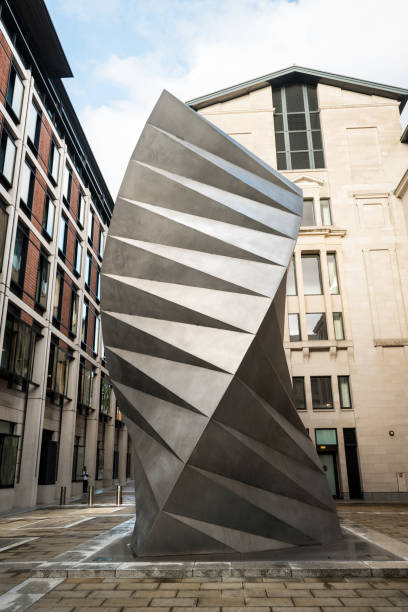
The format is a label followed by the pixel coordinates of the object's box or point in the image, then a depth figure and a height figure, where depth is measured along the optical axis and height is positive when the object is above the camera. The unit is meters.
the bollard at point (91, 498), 22.23 -1.80
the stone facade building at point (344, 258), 28.92 +12.85
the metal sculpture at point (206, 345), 9.31 +2.34
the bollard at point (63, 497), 24.55 -1.93
